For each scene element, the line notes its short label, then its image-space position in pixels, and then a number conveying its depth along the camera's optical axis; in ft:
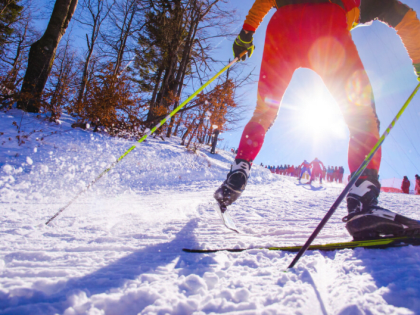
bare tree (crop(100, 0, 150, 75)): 38.29
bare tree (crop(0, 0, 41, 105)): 48.33
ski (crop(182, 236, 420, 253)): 3.02
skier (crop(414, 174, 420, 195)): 34.60
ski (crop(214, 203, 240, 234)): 4.51
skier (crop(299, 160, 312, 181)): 35.42
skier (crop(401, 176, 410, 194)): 35.57
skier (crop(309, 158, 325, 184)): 34.51
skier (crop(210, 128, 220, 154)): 42.33
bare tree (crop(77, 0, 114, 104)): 38.40
